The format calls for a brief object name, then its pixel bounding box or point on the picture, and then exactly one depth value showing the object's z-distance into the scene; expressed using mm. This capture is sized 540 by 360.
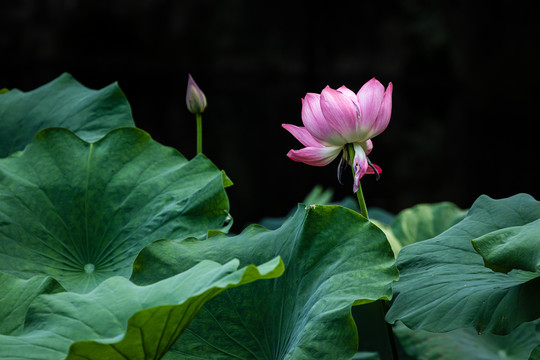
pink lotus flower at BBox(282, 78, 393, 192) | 5274
